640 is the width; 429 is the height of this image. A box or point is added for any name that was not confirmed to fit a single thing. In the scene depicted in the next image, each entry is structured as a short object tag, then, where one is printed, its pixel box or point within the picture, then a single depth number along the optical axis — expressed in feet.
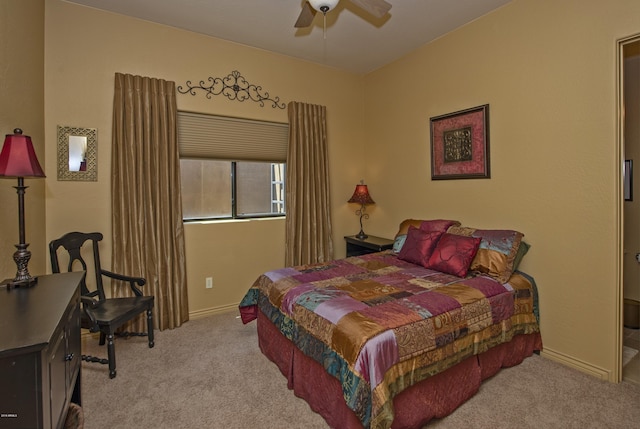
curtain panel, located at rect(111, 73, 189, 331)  9.73
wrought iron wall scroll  11.09
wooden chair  7.70
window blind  11.04
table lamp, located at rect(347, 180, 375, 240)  13.91
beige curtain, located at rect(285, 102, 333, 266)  12.79
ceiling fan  6.86
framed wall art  9.97
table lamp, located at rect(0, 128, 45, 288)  5.32
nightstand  12.52
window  11.30
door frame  7.18
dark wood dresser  3.06
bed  5.39
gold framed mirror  9.21
